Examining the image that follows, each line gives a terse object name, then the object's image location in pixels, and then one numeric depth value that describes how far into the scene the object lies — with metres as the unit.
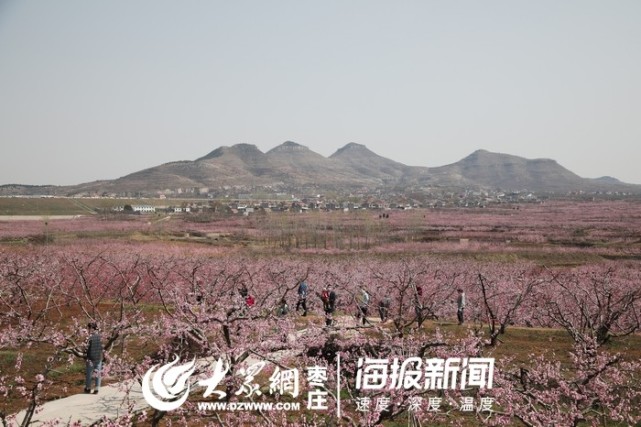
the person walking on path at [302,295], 21.19
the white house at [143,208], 106.07
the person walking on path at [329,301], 18.99
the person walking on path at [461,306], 20.83
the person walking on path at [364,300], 19.92
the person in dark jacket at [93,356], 11.13
